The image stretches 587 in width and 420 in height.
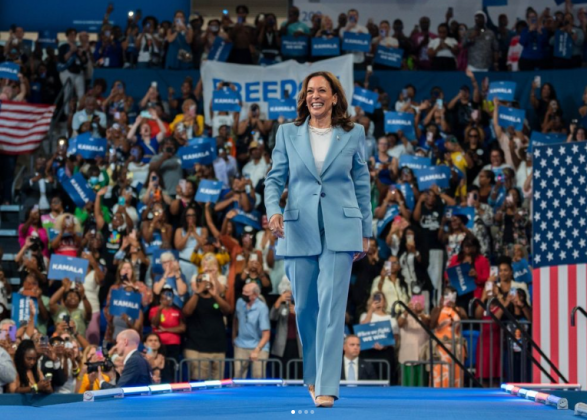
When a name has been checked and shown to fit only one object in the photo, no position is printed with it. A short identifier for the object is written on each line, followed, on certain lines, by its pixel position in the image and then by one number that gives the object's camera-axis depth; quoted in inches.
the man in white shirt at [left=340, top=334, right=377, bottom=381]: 469.4
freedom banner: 709.9
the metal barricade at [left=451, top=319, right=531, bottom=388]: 478.3
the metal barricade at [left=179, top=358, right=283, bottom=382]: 488.1
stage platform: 192.4
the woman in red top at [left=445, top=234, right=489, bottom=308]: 530.0
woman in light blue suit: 221.9
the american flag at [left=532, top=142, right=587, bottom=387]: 437.7
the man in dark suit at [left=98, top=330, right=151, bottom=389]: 368.5
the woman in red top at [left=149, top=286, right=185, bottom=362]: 504.4
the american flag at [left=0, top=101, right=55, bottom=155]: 695.7
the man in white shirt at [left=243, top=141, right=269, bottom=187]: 617.9
